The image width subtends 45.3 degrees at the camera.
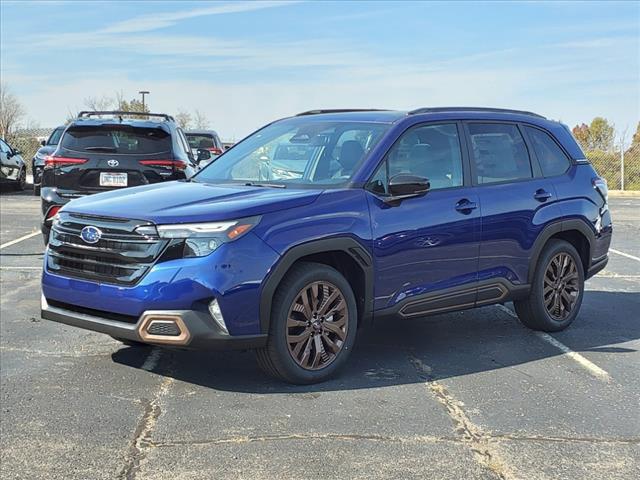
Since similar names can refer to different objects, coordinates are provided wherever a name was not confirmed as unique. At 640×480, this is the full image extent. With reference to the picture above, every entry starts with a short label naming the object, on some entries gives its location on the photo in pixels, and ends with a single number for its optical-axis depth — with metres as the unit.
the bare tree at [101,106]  41.34
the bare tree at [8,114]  39.34
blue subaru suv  4.41
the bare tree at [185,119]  44.18
